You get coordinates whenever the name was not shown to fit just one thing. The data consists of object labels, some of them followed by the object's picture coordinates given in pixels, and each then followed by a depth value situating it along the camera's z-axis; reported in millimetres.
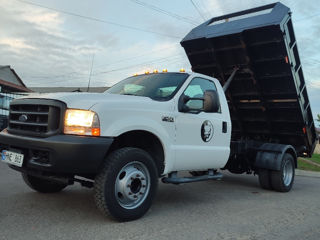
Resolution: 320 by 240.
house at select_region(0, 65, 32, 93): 31399
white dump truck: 2849
